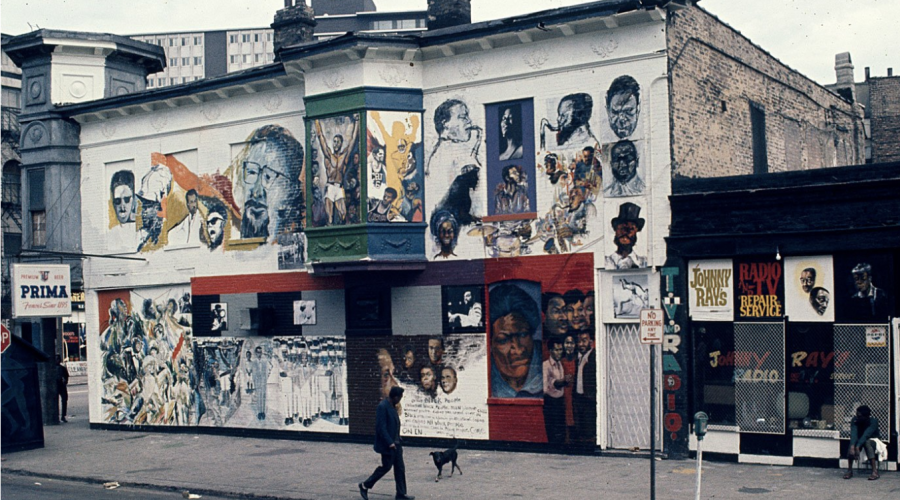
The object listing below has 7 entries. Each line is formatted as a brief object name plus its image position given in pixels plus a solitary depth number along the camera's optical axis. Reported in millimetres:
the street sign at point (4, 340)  20469
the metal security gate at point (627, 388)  18188
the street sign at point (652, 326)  13383
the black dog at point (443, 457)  16453
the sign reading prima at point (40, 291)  22188
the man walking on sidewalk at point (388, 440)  14719
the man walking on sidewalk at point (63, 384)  28256
